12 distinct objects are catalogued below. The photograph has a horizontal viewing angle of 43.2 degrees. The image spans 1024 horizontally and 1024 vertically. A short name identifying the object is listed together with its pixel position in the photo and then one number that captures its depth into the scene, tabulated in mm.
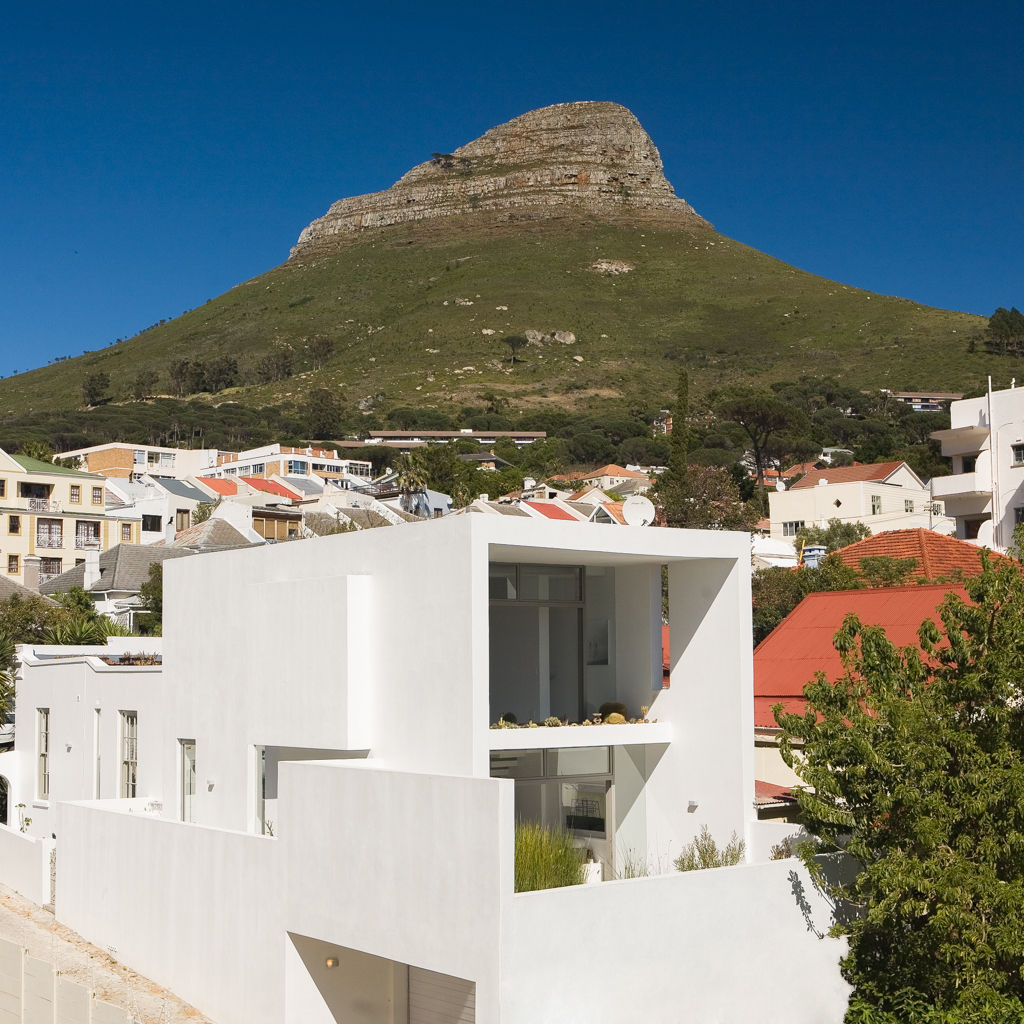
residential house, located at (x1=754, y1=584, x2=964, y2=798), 24938
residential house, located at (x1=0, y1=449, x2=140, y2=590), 74562
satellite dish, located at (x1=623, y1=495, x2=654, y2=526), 21969
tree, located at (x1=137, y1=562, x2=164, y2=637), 54875
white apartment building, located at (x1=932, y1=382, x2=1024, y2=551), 54703
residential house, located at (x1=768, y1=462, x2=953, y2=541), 75938
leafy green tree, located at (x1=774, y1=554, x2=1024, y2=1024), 15117
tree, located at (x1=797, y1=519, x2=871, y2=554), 67438
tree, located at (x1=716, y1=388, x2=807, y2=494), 106438
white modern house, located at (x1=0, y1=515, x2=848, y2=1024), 14922
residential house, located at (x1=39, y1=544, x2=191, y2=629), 60750
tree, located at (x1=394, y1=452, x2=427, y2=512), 84438
